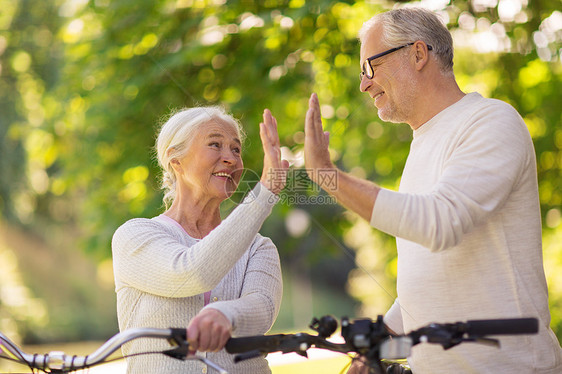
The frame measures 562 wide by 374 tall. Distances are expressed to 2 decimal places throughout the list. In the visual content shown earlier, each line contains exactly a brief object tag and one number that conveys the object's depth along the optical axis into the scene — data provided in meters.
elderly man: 2.69
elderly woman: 2.80
